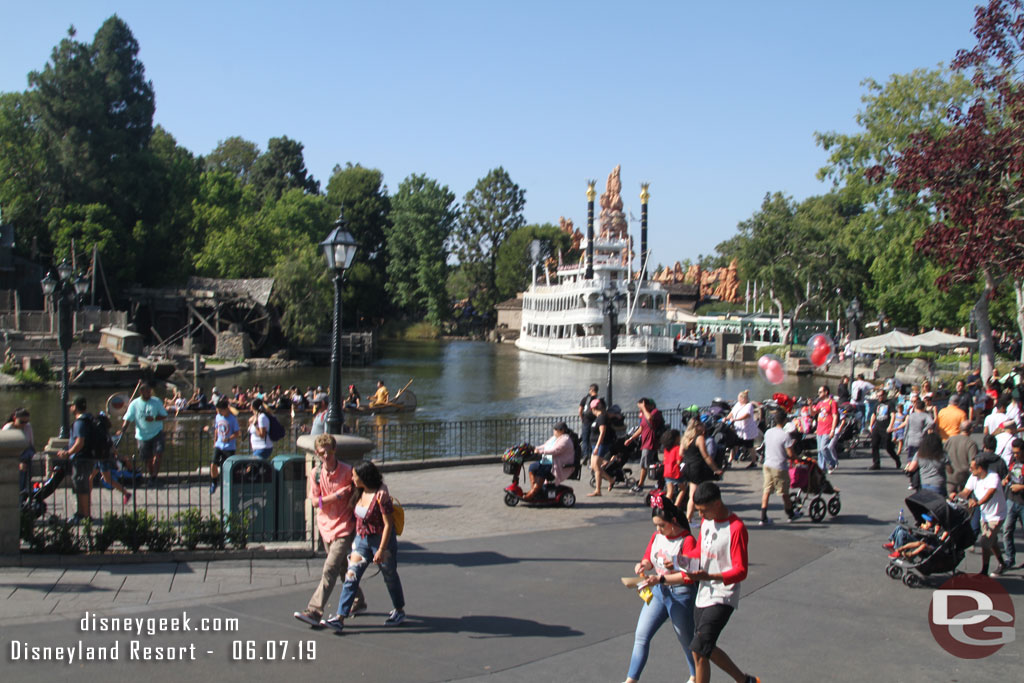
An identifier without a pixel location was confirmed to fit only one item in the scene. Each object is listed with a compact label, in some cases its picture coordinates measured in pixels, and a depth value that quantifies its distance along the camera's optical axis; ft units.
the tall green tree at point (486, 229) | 375.45
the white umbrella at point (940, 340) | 125.29
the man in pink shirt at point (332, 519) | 25.72
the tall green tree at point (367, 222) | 300.20
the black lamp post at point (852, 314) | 103.75
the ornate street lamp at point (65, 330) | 56.75
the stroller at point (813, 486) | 42.19
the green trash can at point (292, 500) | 34.73
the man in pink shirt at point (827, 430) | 54.95
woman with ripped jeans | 25.39
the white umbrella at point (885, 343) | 121.49
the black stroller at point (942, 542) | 31.30
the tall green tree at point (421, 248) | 331.36
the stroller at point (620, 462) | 49.39
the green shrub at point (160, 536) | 32.17
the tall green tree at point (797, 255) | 223.71
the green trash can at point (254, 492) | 34.40
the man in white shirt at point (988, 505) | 32.71
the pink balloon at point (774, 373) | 72.84
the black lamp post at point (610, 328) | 65.99
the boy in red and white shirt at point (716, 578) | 20.20
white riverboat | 234.79
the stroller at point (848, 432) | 63.16
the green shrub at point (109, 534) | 31.58
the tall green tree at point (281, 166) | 358.64
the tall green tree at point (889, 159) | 103.30
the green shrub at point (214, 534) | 32.73
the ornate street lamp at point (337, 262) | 39.24
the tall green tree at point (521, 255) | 362.33
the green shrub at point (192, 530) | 32.60
